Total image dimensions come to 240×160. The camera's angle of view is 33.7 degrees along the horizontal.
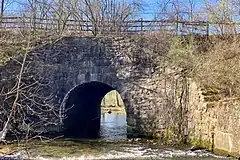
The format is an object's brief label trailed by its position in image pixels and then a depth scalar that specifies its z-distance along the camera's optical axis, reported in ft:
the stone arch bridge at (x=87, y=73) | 55.26
